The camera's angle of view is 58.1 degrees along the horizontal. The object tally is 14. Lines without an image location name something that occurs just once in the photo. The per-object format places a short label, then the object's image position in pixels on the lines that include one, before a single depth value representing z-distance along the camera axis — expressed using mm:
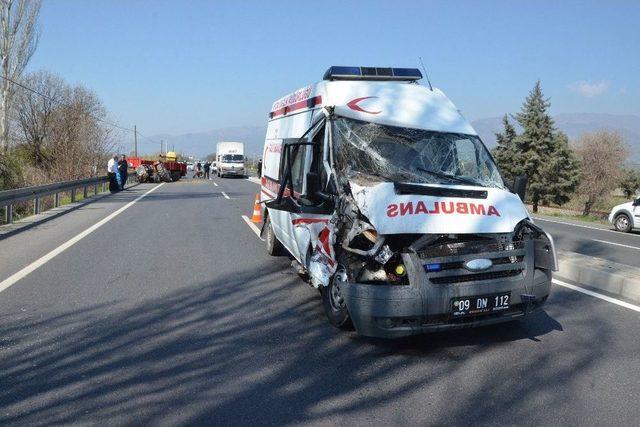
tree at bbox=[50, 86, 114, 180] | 30484
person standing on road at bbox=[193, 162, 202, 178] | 53938
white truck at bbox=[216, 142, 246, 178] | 51772
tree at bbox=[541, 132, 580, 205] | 49594
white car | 17564
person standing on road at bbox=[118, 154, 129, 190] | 28867
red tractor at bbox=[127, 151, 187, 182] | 39397
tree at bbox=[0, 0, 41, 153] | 33469
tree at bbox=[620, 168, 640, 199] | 65938
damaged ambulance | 4777
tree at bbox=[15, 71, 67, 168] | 42625
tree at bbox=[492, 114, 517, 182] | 51897
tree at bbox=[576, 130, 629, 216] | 61156
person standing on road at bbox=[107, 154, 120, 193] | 26625
